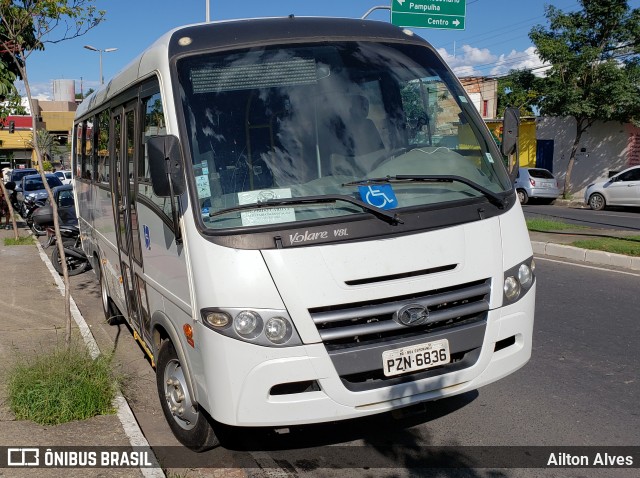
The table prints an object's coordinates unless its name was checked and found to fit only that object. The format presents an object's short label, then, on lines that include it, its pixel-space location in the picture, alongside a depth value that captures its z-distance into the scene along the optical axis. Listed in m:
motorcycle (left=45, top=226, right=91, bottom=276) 11.94
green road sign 16.31
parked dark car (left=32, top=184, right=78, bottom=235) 13.54
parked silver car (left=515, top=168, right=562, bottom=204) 27.70
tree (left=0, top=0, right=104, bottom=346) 5.96
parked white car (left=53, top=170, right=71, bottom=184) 35.93
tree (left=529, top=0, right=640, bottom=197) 26.27
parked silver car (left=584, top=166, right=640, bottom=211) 22.97
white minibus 3.65
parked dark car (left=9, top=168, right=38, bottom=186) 35.19
